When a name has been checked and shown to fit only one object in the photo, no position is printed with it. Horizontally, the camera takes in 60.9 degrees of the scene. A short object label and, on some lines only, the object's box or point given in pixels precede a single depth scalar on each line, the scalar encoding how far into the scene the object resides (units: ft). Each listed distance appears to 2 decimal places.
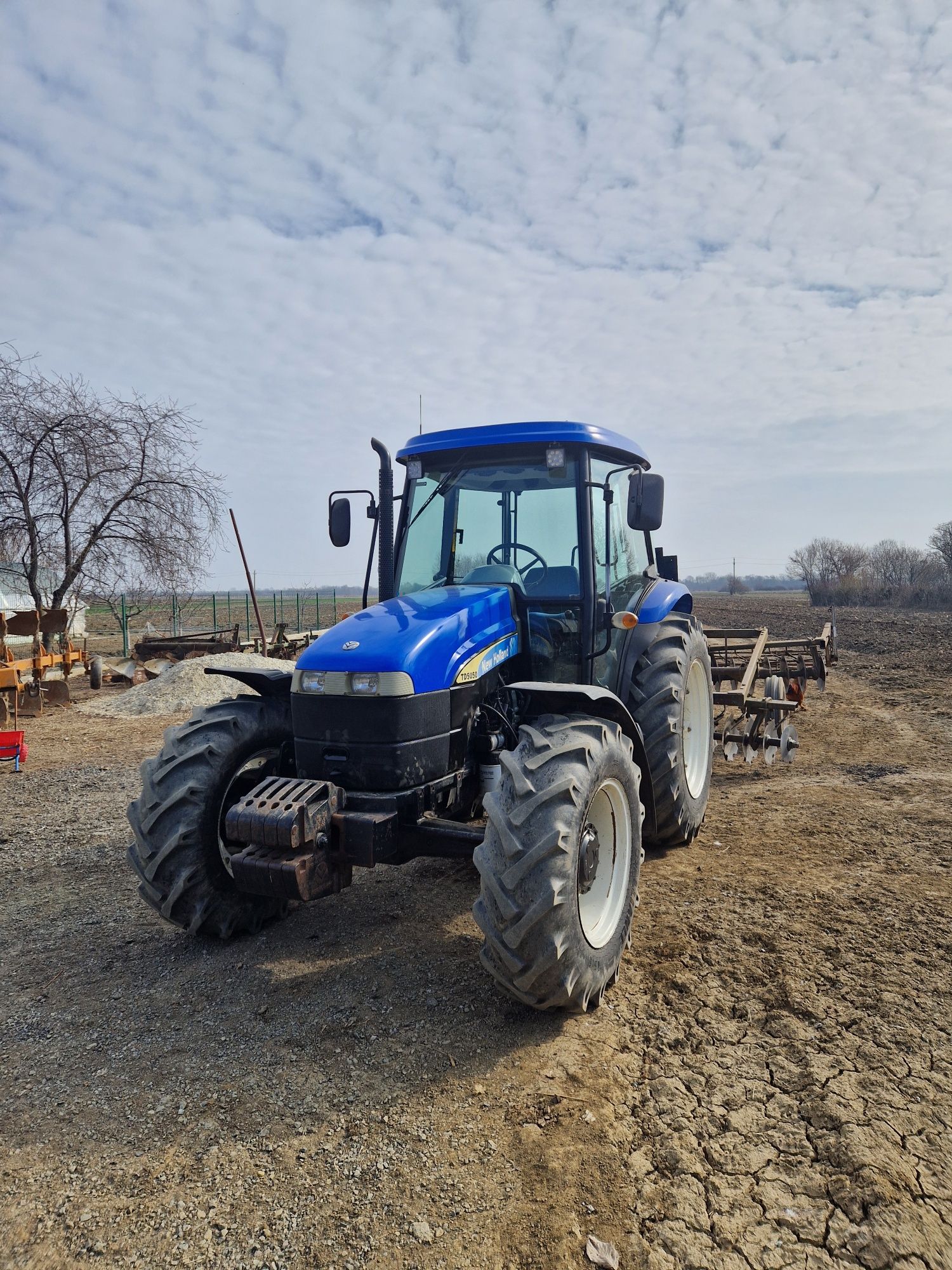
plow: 36.37
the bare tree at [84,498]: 44.19
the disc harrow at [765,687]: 22.59
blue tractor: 10.25
